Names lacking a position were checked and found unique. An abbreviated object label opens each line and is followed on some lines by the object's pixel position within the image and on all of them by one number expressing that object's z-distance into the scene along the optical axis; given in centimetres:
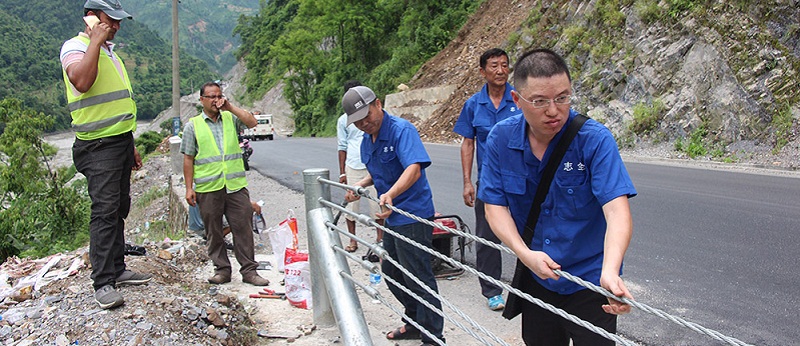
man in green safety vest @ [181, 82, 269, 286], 516
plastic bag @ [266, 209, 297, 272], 480
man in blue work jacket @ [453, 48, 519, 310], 450
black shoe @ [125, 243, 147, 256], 527
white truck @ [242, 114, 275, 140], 4416
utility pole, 2048
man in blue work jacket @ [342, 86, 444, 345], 376
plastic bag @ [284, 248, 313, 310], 442
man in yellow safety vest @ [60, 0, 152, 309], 388
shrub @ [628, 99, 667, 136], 1422
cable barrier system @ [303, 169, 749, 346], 277
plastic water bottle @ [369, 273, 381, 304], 511
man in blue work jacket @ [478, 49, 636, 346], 215
